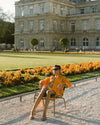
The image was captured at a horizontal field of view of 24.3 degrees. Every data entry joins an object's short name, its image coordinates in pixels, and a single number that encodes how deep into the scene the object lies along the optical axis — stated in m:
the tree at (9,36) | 63.66
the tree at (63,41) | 44.32
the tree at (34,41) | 47.68
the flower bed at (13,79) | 8.16
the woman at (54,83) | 5.44
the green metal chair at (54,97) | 5.52
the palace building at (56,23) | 50.12
